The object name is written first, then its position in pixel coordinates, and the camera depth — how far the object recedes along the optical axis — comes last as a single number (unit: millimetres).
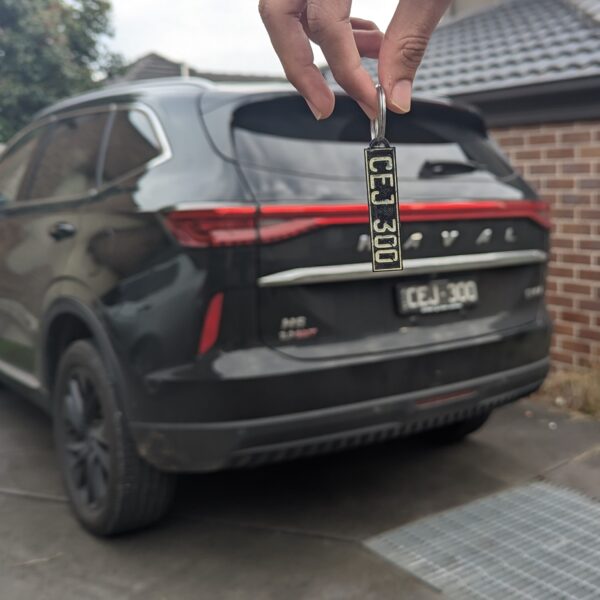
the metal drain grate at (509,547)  2795
